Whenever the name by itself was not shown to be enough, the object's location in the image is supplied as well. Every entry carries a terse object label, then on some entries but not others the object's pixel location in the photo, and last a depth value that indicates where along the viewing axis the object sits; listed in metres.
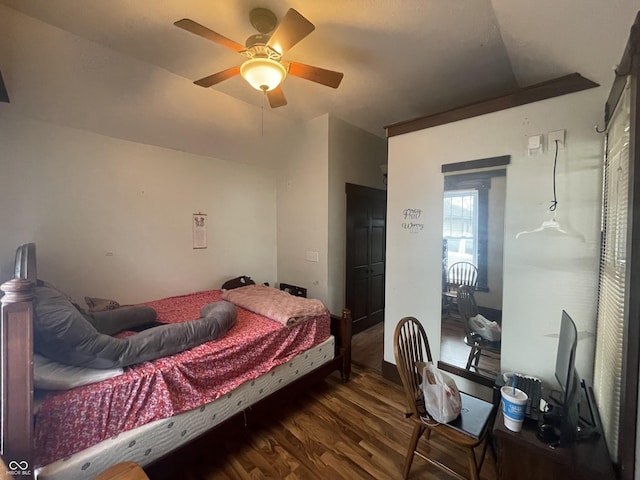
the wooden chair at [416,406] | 1.41
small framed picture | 3.11
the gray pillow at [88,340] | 1.27
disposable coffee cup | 1.27
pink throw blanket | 2.29
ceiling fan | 1.41
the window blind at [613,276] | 1.08
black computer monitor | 1.16
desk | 1.07
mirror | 2.03
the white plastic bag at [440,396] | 1.48
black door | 3.67
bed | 1.02
